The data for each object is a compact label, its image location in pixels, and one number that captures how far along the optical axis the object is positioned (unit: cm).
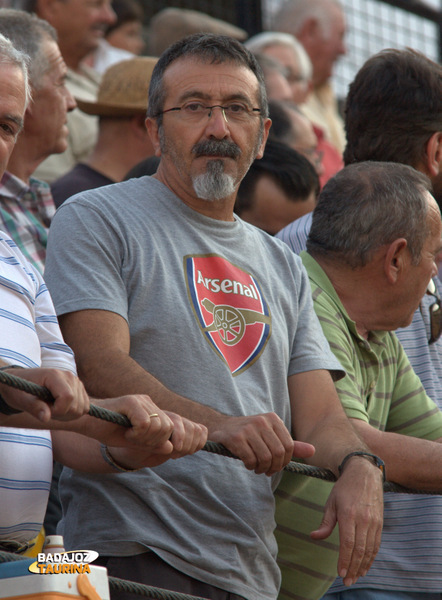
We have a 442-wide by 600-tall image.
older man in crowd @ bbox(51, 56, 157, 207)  970
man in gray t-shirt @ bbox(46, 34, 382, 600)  518
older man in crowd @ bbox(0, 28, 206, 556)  409
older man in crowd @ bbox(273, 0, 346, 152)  1583
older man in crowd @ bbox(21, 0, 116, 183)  1111
